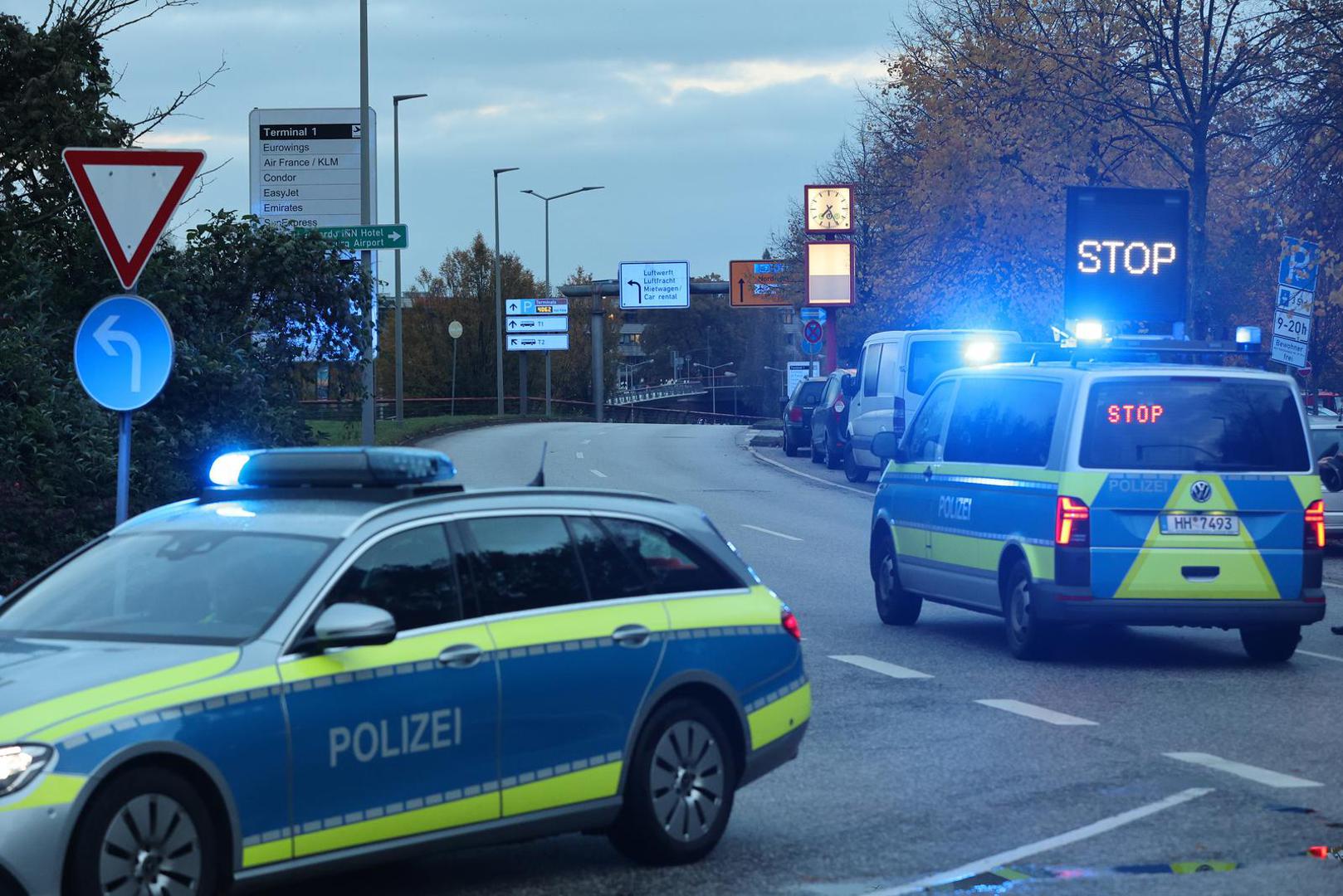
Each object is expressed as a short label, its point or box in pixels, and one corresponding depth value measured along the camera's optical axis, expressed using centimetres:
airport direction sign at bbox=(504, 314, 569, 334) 9544
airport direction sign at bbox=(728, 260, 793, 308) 9344
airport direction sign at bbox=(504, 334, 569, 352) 9444
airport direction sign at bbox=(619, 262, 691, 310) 9962
